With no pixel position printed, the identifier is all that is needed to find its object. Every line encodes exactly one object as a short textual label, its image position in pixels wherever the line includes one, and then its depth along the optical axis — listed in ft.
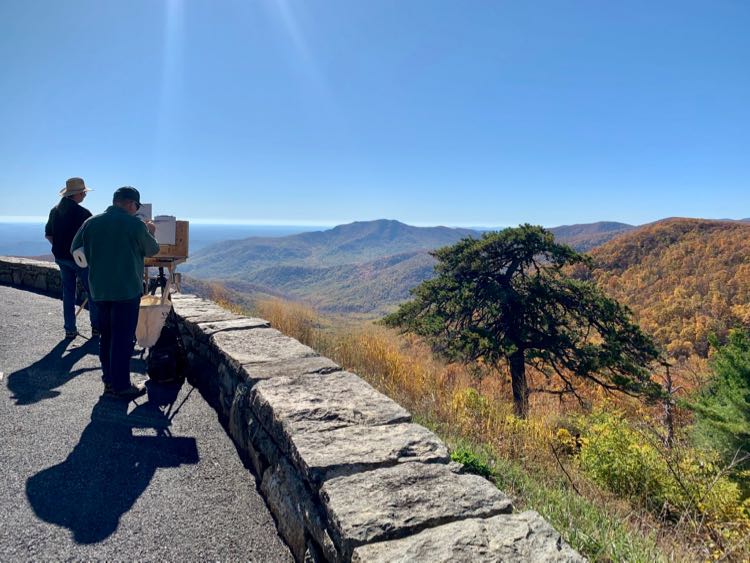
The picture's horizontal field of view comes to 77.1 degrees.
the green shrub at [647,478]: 10.91
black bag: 14.39
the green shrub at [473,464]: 8.96
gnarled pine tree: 32.04
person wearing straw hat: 17.35
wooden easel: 17.99
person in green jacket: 12.00
